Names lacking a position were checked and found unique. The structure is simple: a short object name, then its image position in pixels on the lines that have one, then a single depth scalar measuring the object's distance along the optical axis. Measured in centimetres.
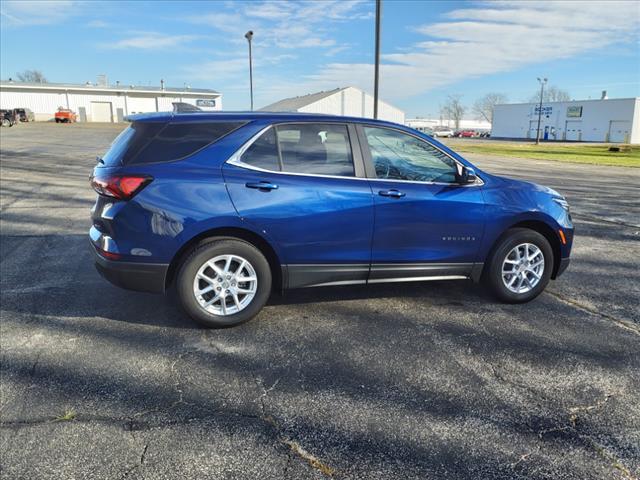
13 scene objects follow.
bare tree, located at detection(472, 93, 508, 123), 14300
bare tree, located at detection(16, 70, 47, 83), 10175
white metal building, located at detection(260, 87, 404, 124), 4321
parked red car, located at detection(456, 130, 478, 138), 8981
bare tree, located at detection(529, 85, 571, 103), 12506
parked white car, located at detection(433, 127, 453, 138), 8541
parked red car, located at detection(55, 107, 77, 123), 5653
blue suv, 387
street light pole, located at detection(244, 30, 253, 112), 2353
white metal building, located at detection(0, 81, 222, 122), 6309
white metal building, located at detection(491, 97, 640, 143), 6412
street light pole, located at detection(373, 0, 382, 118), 1444
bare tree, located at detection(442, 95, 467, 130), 14012
